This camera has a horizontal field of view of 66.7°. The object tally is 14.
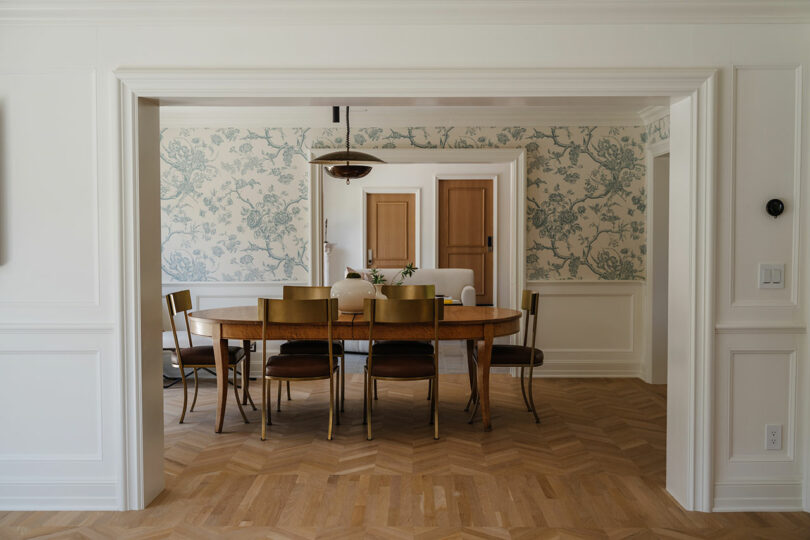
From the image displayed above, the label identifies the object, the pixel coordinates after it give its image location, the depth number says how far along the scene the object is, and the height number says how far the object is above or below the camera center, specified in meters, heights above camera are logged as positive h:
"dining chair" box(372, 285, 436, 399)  4.71 -0.28
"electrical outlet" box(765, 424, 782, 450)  2.98 -0.86
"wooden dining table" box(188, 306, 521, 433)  4.00 -0.47
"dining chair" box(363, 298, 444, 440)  3.86 -0.65
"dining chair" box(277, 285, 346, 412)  4.63 -0.65
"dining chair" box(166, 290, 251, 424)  4.36 -0.69
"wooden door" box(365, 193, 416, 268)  10.18 +0.56
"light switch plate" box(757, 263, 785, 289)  2.94 -0.07
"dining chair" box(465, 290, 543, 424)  4.34 -0.69
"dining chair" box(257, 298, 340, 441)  3.83 -0.51
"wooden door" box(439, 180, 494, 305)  10.13 +0.52
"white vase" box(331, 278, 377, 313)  4.38 -0.26
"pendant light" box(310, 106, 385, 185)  4.66 +0.76
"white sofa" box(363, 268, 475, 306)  8.27 -0.28
